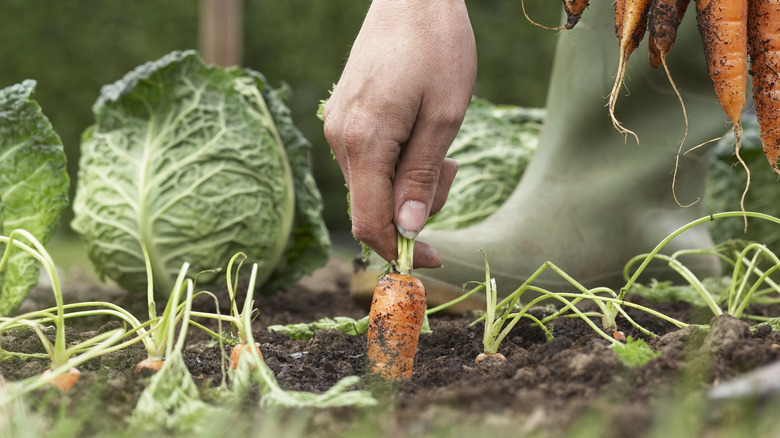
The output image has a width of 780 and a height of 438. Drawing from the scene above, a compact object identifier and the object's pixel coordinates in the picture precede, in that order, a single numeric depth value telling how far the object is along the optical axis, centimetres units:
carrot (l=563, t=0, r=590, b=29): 90
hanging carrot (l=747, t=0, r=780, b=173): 88
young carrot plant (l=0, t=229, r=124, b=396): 77
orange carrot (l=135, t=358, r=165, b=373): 80
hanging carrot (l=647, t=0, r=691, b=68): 86
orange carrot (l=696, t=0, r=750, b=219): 87
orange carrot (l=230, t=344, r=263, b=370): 82
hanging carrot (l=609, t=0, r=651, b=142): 88
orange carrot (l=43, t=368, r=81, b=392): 78
